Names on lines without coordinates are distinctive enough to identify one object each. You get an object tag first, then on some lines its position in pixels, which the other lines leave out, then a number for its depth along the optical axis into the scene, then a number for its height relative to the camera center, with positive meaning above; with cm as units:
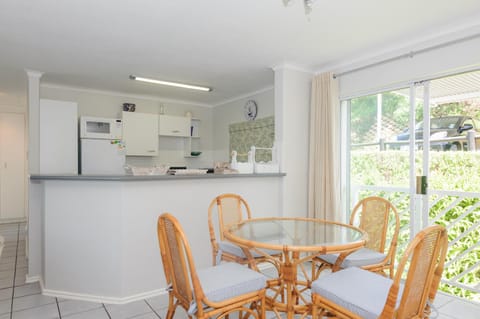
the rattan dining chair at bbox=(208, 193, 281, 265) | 230 -59
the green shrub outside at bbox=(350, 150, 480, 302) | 268 -46
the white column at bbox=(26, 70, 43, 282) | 311 -43
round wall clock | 494 +85
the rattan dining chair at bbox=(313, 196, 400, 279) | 211 -68
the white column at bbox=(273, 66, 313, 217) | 352 +34
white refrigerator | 436 +6
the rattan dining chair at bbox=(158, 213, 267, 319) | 148 -69
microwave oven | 441 +49
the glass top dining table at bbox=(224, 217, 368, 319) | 171 -51
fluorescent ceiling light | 404 +110
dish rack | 335 -7
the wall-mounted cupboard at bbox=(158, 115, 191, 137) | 521 +62
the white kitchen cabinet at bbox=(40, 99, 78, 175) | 362 +28
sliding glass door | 268 -3
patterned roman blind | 465 +40
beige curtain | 339 +10
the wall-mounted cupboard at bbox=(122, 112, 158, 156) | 487 +45
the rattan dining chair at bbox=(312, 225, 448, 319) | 126 -68
